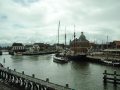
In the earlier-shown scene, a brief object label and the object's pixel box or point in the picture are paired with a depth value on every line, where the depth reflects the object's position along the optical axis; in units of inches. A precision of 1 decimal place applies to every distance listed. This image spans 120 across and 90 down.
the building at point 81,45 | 2389.2
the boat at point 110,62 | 1300.5
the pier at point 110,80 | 708.8
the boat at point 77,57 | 1783.0
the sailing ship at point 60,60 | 1565.3
